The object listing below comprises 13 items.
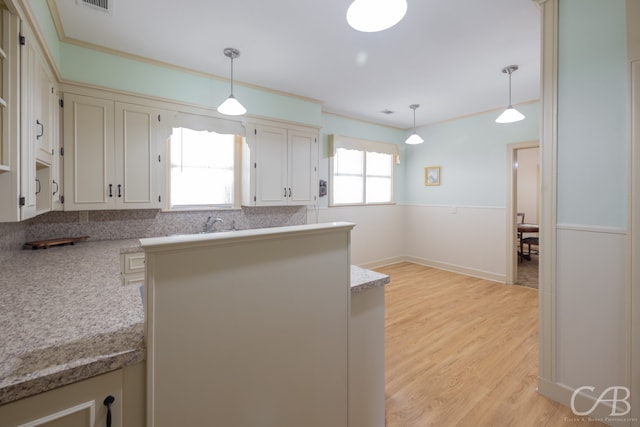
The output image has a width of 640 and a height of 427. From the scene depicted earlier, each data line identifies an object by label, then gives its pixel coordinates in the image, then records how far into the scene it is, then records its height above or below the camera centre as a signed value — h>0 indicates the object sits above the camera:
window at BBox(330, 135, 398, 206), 4.84 +0.73
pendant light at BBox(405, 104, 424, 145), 4.21 +1.06
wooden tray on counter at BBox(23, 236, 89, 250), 2.29 -0.26
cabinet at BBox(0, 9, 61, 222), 1.37 +0.49
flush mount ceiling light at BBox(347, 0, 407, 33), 1.30 +0.93
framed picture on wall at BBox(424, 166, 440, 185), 5.24 +0.67
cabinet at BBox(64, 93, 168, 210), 2.48 +0.53
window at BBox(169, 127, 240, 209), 3.19 +0.50
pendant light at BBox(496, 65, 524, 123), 3.00 +1.02
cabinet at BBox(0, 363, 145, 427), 0.74 -0.54
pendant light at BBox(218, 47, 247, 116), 2.56 +0.93
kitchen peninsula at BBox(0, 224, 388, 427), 0.75 -0.40
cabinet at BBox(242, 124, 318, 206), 3.46 +0.58
